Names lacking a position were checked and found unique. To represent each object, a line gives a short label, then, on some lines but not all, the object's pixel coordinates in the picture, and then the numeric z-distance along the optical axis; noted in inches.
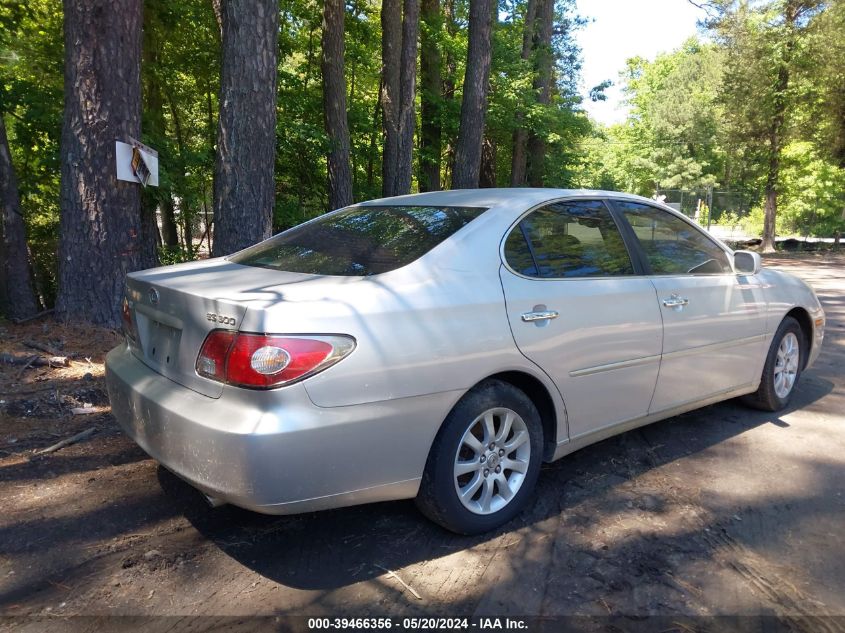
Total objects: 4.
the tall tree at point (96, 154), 216.4
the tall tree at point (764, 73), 904.3
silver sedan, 93.9
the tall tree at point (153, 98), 346.6
